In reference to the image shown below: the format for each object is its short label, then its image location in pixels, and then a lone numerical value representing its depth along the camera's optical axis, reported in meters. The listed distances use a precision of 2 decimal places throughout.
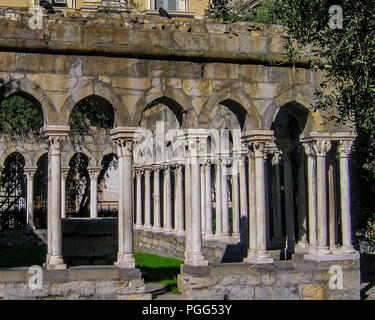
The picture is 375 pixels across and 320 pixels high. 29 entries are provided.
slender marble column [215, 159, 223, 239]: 19.65
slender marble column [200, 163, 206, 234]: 20.20
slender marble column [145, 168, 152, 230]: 25.17
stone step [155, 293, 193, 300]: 12.31
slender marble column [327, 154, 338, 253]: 14.02
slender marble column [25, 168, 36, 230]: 24.69
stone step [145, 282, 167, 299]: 12.46
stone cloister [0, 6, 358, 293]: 12.27
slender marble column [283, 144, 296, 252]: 15.91
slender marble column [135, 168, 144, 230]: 25.97
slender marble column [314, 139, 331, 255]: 13.65
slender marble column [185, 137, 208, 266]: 12.70
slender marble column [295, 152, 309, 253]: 15.46
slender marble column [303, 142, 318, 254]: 13.84
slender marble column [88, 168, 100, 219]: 27.17
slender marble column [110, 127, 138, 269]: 12.44
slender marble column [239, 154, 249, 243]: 17.14
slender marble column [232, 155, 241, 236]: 18.53
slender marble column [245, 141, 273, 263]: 13.19
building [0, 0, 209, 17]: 32.62
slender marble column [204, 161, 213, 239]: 19.91
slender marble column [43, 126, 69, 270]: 12.02
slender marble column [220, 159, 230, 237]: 19.34
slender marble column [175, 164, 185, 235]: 21.17
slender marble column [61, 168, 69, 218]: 25.73
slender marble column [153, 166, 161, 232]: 23.95
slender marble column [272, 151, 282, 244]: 17.14
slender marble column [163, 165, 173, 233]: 22.75
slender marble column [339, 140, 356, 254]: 13.87
